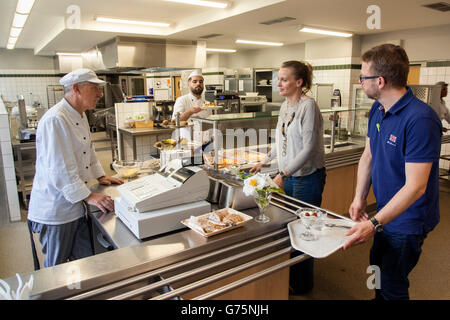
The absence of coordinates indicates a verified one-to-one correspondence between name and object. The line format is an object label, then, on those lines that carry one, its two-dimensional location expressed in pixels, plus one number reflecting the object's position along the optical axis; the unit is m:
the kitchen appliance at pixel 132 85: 10.10
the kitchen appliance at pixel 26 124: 4.73
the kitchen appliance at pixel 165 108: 5.90
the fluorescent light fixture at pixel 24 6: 4.53
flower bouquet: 1.51
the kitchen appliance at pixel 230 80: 9.38
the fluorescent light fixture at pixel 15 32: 6.77
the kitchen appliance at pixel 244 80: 9.20
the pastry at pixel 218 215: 1.48
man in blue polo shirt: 1.42
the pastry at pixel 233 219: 1.47
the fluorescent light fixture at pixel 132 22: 5.89
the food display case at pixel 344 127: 3.47
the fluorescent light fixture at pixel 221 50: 9.58
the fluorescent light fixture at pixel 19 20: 5.36
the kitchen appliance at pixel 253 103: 7.36
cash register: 1.46
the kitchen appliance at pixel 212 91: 6.56
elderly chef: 1.77
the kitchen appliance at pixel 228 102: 6.30
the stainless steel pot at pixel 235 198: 1.69
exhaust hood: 5.48
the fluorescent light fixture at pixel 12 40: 8.19
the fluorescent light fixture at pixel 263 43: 8.05
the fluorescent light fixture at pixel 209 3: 4.59
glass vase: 1.53
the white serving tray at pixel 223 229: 1.39
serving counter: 1.12
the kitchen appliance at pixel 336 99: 7.18
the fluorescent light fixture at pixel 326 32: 6.20
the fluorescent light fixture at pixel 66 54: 10.19
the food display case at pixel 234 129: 2.41
